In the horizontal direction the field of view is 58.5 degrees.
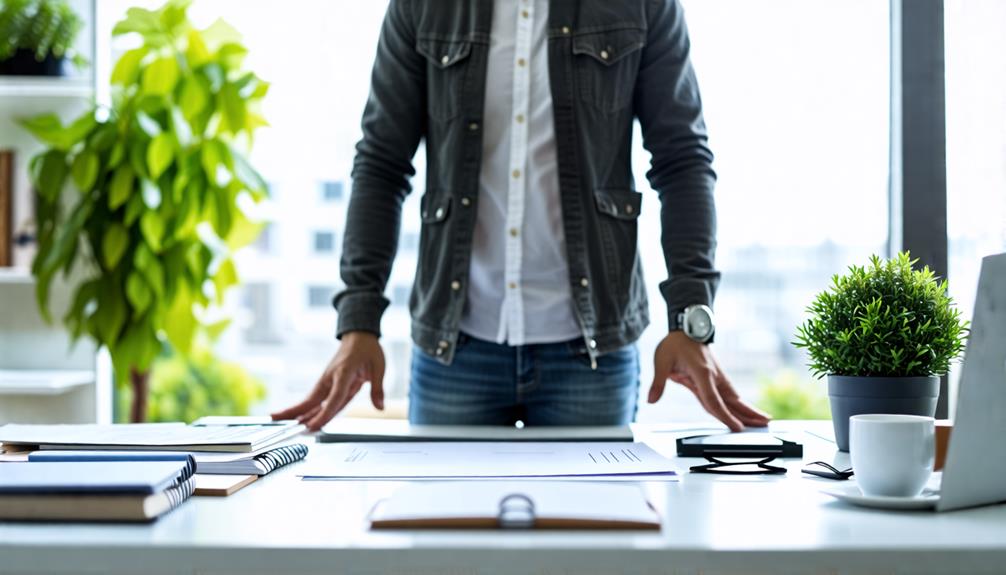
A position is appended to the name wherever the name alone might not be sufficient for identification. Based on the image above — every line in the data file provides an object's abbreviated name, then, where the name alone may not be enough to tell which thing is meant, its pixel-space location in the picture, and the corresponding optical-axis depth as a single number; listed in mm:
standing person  1434
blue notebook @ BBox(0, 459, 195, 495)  742
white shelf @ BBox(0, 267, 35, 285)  2754
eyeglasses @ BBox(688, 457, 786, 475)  984
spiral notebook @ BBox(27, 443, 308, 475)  882
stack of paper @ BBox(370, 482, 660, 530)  708
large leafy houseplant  2568
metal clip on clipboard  715
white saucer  783
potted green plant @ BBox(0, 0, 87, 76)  2715
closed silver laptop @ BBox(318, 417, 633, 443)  1218
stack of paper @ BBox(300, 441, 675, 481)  943
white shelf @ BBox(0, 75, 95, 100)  2779
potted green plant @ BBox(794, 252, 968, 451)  1046
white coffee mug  812
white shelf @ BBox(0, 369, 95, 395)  2648
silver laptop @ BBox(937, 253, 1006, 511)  787
